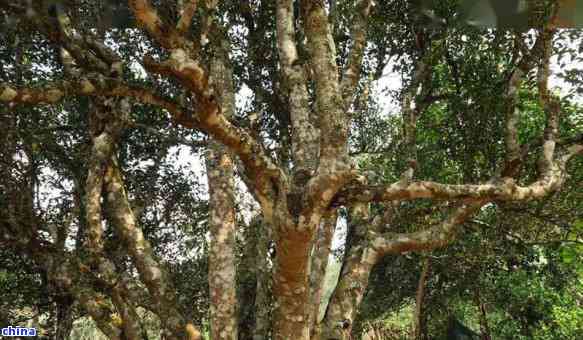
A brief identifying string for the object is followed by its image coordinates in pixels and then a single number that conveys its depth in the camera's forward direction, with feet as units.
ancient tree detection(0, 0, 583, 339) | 14.51
